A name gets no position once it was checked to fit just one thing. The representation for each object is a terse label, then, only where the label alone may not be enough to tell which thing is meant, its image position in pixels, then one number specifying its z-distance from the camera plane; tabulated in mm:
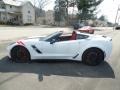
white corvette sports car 3302
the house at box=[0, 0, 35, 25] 24197
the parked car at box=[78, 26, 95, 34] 11221
